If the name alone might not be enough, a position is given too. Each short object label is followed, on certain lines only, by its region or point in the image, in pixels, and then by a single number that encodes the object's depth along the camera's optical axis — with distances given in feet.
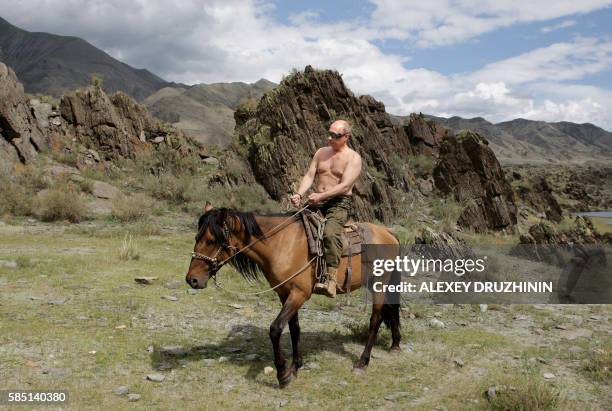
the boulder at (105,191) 63.46
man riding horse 19.83
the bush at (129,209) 54.19
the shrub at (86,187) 63.67
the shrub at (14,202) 52.39
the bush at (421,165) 86.74
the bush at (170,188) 69.05
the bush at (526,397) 16.35
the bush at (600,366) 19.92
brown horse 18.44
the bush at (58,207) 51.49
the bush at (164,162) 80.38
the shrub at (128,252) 36.68
